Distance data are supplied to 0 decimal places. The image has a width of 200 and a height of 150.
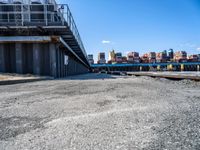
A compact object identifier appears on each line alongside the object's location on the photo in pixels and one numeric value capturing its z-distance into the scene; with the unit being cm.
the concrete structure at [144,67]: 5309
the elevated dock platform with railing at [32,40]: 1304
